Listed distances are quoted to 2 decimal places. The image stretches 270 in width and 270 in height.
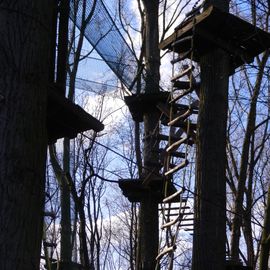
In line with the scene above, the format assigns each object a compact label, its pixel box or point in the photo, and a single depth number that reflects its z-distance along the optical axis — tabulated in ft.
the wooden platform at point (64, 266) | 37.01
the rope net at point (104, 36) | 32.30
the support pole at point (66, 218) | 40.29
